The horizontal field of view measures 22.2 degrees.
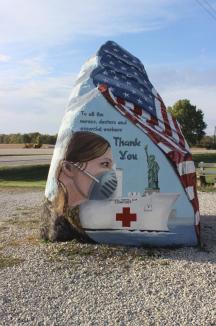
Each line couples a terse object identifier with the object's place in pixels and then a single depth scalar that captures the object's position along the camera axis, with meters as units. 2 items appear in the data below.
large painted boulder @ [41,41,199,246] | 8.04
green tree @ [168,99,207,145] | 66.56
